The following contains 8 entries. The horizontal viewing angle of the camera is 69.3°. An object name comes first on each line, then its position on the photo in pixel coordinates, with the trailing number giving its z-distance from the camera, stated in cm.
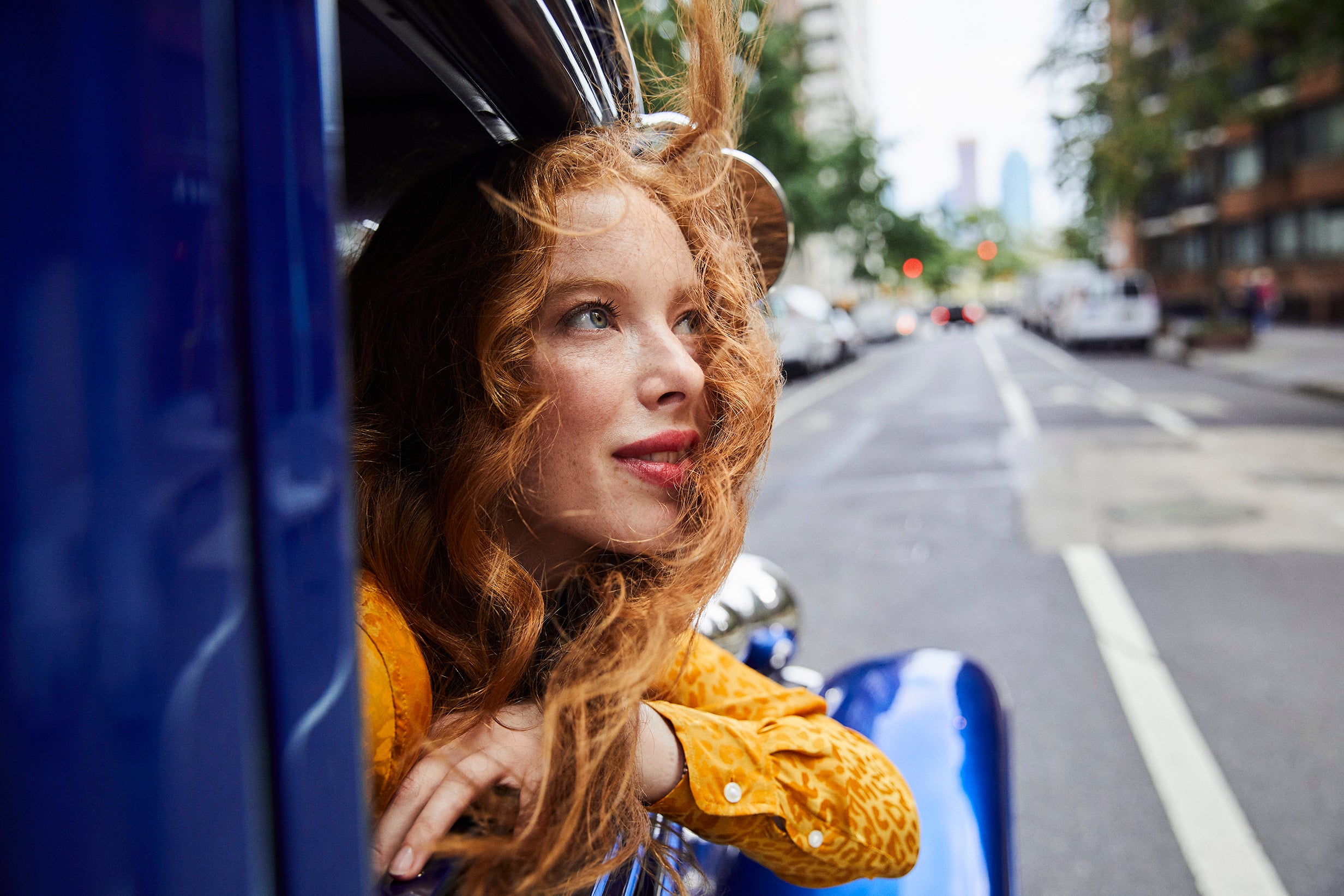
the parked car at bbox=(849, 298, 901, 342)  3459
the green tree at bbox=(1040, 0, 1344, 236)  2148
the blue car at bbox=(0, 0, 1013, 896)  43
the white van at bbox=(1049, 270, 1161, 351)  2308
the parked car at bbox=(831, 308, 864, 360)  2367
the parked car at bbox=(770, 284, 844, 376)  1798
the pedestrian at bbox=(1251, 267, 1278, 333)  2530
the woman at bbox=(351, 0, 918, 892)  88
